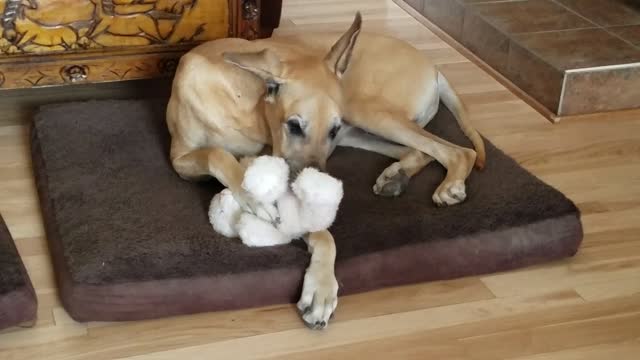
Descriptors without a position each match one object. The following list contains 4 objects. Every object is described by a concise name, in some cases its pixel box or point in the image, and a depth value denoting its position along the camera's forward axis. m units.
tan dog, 2.02
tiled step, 3.01
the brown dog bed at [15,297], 1.78
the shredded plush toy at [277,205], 1.85
